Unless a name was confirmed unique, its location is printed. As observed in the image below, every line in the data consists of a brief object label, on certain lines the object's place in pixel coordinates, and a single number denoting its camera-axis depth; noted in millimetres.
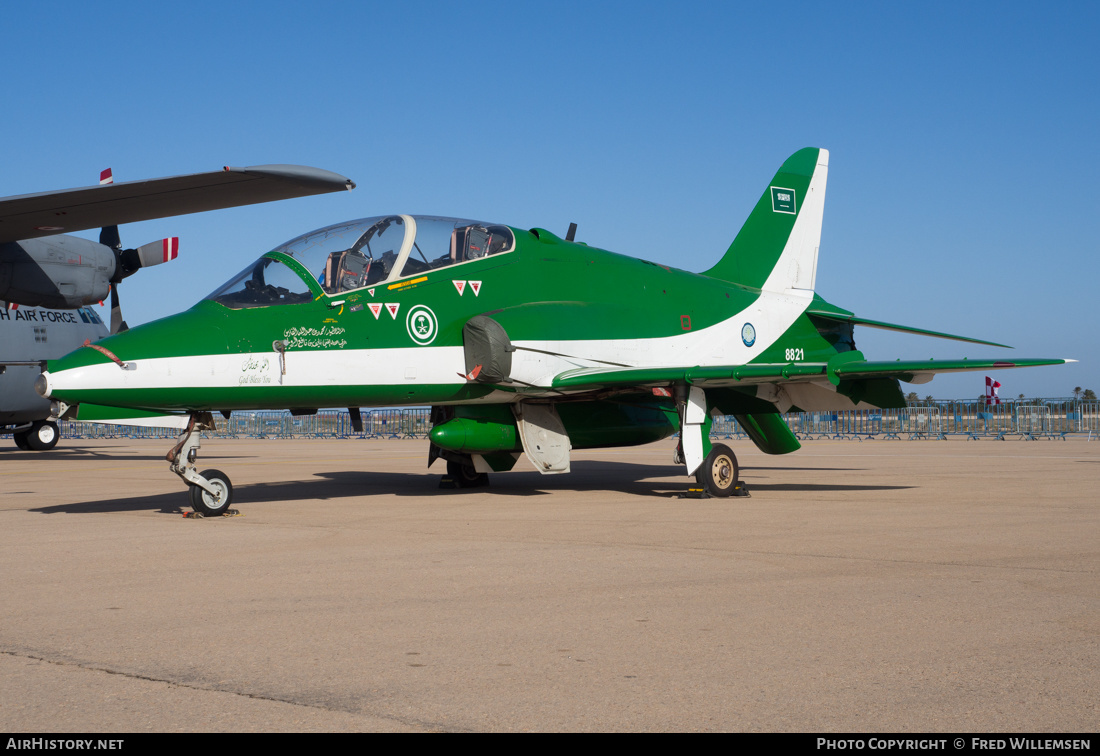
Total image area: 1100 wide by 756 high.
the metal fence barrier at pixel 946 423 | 38531
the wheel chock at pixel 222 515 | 10117
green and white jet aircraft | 10008
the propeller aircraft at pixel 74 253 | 12148
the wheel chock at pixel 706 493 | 12641
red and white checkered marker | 61156
